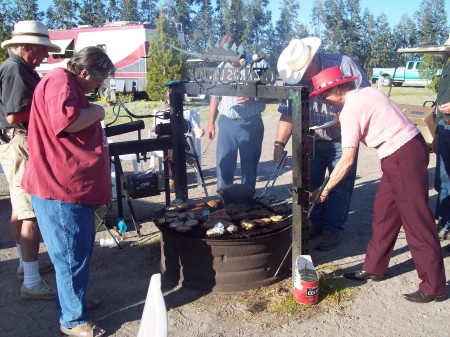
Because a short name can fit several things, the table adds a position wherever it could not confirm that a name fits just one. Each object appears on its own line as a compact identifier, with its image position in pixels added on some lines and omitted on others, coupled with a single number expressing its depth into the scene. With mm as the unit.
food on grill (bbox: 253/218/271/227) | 3567
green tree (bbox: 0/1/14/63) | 14727
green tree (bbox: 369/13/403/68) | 35375
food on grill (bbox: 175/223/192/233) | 3500
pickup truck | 29031
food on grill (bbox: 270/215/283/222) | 3633
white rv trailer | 20281
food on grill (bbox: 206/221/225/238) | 3369
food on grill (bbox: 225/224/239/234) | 3419
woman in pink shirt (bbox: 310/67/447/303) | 3201
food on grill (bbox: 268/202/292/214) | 3932
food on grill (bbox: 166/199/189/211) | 4043
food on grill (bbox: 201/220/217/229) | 3550
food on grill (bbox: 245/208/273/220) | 3731
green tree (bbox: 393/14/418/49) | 37859
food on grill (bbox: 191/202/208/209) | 4117
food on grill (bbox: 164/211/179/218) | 3803
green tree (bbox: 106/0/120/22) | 41978
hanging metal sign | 3387
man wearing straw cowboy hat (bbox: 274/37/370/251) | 4004
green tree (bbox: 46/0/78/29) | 39844
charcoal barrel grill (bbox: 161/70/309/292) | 3250
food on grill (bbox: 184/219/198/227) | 3582
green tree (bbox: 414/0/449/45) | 37041
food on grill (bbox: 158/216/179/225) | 3664
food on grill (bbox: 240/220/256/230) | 3491
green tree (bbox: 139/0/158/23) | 33038
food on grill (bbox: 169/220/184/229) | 3526
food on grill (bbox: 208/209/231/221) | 3677
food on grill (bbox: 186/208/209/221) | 3779
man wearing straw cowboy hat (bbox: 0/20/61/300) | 3301
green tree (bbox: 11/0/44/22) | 36697
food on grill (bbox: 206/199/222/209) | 4086
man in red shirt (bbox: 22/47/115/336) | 2594
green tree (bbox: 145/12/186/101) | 17719
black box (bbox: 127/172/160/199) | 4871
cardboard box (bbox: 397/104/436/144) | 8359
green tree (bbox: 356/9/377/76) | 35031
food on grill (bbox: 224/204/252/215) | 3831
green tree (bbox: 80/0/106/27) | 40738
